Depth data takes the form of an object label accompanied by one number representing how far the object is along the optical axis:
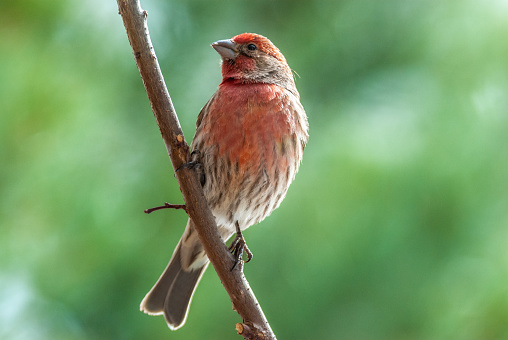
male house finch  5.27
